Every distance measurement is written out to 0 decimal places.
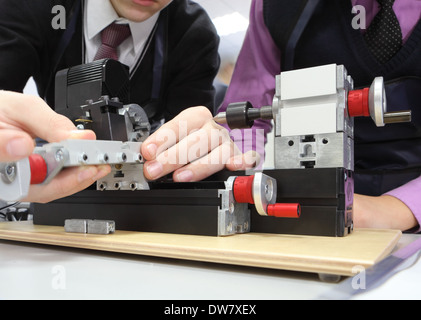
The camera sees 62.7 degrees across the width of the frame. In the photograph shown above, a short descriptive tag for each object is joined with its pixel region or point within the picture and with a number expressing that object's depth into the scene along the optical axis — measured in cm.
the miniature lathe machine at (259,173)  54
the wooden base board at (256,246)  39
